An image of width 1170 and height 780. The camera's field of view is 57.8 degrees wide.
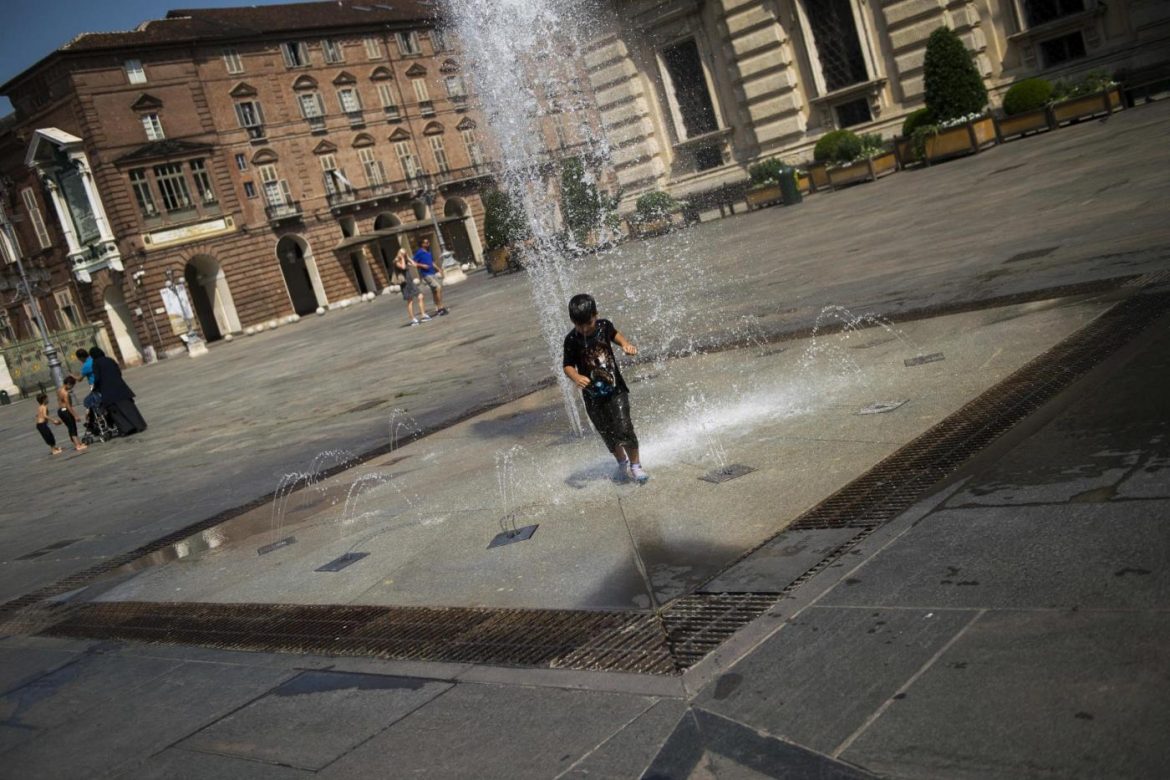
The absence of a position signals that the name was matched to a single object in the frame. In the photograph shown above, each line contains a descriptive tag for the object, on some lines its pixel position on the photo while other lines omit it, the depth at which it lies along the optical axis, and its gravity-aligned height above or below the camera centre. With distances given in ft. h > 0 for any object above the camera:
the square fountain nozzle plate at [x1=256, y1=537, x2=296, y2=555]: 25.39 -4.79
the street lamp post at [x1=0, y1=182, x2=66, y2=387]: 115.84 +14.99
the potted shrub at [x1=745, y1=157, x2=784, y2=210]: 87.71 +0.76
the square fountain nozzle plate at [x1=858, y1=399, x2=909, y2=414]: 21.86 -4.92
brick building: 160.15 +29.96
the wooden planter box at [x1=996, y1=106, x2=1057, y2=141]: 73.72 -0.40
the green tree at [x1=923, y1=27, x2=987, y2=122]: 76.74 +4.08
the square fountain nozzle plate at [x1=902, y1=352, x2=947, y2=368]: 24.53 -4.73
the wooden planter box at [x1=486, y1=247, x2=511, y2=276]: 124.67 +1.37
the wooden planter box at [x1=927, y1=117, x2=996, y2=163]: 74.95 -0.29
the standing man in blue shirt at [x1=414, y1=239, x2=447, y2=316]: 81.97 +1.45
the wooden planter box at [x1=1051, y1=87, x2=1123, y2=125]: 70.33 -0.46
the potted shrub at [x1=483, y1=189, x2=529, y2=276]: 125.90 +4.71
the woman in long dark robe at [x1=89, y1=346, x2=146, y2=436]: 57.77 -0.56
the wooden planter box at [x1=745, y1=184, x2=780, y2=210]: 88.17 -0.18
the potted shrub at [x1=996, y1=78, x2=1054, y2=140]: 73.87 +0.63
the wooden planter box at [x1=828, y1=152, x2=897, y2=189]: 82.28 -0.43
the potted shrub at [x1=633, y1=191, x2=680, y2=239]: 95.96 +1.08
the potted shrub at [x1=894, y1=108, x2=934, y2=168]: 80.12 +1.10
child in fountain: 21.71 -2.60
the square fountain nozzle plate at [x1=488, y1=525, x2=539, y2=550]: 20.21 -4.93
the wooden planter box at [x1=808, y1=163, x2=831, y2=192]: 87.20 +0.07
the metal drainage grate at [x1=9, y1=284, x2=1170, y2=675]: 14.10 -5.07
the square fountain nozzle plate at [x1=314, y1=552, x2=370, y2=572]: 22.03 -4.88
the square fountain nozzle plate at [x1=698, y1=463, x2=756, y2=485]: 20.43 -4.99
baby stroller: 58.80 -1.86
